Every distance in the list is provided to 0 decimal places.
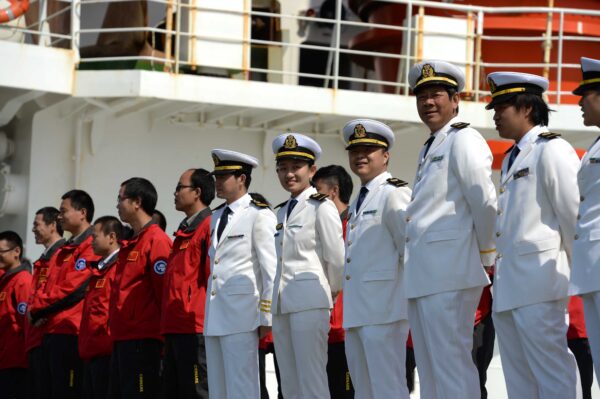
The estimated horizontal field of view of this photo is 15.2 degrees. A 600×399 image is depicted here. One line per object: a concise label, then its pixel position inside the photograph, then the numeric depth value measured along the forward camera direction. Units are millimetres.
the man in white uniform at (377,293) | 11590
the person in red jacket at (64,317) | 16239
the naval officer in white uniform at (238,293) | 13101
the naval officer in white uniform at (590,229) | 9415
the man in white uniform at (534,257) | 9831
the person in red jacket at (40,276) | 16599
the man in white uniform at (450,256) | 10413
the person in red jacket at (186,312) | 14043
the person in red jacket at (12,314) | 18248
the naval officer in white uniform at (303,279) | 12588
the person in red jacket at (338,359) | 14424
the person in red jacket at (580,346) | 14535
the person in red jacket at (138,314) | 14604
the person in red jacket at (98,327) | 15366
